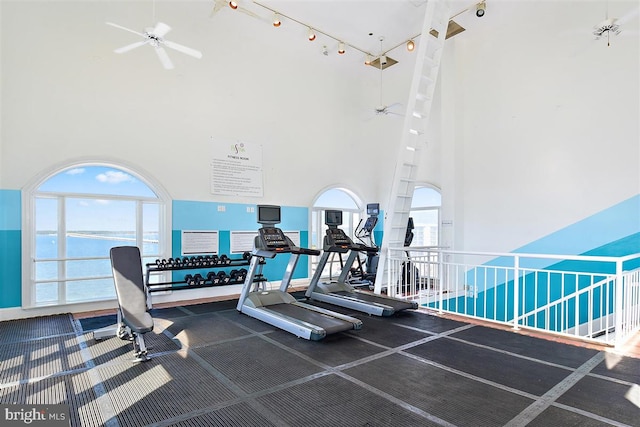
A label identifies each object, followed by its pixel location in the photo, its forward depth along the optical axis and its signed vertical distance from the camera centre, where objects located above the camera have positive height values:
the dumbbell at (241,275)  6.89 -1.30
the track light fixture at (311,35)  7.43 +3.92
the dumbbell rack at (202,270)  6.01 -1.14
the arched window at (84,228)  5.50 -0.32
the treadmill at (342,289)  5.65 -1.50
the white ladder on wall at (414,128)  6.61 +1.74
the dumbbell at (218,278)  6.57 -1.31
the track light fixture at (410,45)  7.87 +3.93
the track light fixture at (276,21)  7.00 +4.04
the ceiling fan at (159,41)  4.82 +2.55
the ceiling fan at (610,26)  5.24 +2.99
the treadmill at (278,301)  4.60 -1.48
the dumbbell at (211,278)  6.54 -1.30
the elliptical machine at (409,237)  8.22 -0.60
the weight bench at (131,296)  3.66 -0.99
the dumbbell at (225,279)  6.65 -1.36
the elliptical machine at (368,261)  8.40 -1.25
